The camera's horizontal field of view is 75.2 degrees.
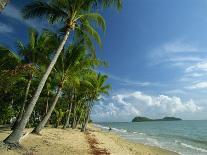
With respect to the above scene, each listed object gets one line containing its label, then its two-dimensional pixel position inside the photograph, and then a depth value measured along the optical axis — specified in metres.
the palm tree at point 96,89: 15.46
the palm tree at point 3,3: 2.61
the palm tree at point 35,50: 9.63
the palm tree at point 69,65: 9.14
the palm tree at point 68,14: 6.71
